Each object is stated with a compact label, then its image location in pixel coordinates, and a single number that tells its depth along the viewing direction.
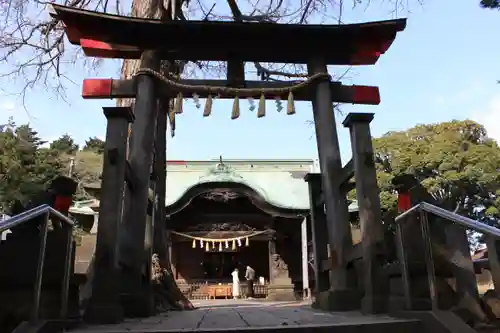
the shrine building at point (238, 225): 14.25
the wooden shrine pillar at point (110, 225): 3.69
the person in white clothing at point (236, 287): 15.67
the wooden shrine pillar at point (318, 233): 5.81
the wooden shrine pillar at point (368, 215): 4.14
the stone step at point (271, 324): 2.86
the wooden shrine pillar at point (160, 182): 7.13
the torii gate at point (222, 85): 4.70
